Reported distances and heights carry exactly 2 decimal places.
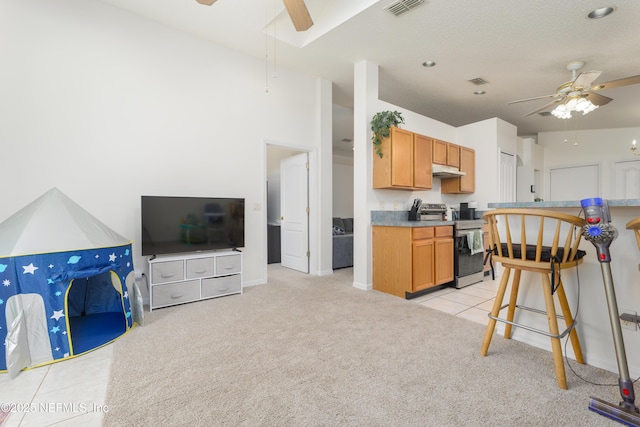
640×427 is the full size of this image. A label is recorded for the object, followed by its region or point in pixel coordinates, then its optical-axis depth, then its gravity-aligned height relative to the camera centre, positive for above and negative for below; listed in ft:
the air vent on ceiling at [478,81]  14.34 +6.30
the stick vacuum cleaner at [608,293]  4.74 -1.44
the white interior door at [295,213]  15.76 -0.27
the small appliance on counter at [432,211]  14.28 -0.20
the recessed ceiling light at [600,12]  9.16 +6.20
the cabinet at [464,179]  16.23 +1.57
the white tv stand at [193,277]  10.04 -2.51
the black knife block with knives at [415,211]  13.88 -0.17
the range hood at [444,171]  14.60 +1.83
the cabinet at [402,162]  12.61 +2.05
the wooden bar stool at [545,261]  5.55 -1.11
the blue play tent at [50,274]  6.25 -1.52
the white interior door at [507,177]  17.62 +1.86
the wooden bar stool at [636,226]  4.61 -0.33
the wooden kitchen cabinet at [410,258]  11.31 -2.08
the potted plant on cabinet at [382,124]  12.45 +3.62
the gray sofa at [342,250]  17.08 -2.55
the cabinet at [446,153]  14.65 +2.83
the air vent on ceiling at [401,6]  9.16 +6.49
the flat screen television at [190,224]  10.07 -0.55
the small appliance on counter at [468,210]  16.43 -0.17
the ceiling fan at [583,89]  9.73 +4.28
